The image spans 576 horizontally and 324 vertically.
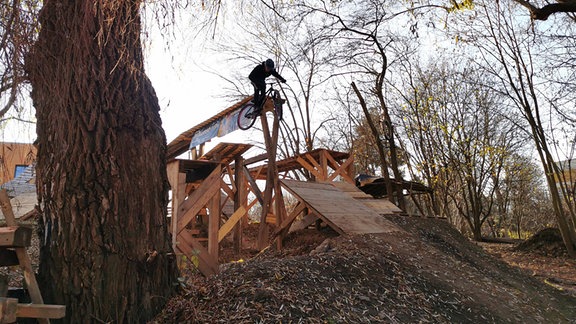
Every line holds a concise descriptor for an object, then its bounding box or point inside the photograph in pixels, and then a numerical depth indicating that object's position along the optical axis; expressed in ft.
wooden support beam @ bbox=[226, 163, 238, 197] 23.15
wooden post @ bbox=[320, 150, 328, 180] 29.07
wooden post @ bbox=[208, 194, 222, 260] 16.92
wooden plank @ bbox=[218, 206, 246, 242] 19.91
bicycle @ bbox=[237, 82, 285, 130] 20.02
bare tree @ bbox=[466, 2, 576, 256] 30.91
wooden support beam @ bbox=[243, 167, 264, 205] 21.20
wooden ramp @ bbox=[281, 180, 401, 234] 16.61
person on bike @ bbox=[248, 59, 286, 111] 18.75
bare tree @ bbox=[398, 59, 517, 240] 42.52
